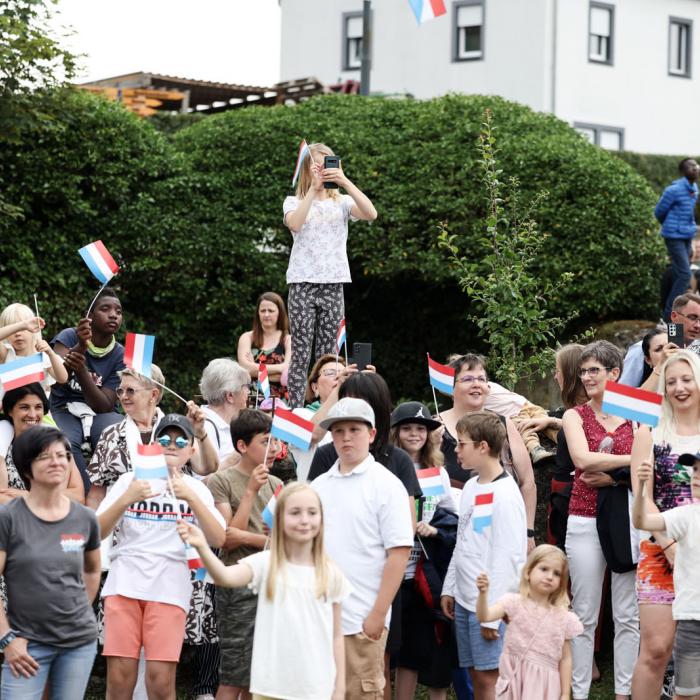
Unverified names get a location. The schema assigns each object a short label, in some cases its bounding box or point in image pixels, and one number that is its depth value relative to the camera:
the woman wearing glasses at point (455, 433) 15.02
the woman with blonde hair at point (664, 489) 13.29
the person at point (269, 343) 20.68
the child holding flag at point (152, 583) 12.89
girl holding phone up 18.72
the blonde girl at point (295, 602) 10.83
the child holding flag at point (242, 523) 13.27
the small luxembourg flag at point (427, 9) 22.82
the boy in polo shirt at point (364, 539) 12.13
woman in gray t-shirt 11.51
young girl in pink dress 12.85
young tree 19.52
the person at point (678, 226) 29.36
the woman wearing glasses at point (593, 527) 14.66
